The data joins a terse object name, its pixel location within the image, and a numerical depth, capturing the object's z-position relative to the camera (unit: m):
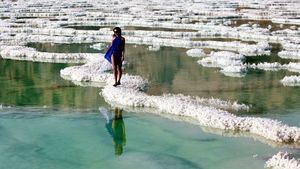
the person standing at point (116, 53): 16.72
